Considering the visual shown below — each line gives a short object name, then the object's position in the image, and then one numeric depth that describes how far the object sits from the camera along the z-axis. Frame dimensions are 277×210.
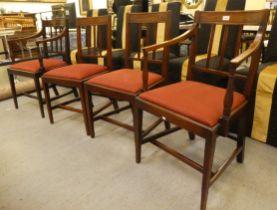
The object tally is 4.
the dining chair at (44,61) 2.08
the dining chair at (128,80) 1.43
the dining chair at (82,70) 1.75
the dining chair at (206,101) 0.99
